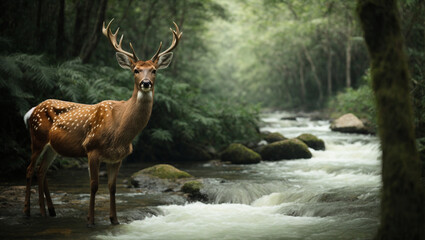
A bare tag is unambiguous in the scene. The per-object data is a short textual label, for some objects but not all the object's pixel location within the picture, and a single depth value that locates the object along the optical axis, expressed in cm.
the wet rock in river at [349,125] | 2152
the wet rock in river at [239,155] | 1398
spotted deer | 600
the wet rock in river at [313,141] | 1672
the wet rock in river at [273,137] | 1799
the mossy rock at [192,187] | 880
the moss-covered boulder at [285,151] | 1484
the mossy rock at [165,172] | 988
